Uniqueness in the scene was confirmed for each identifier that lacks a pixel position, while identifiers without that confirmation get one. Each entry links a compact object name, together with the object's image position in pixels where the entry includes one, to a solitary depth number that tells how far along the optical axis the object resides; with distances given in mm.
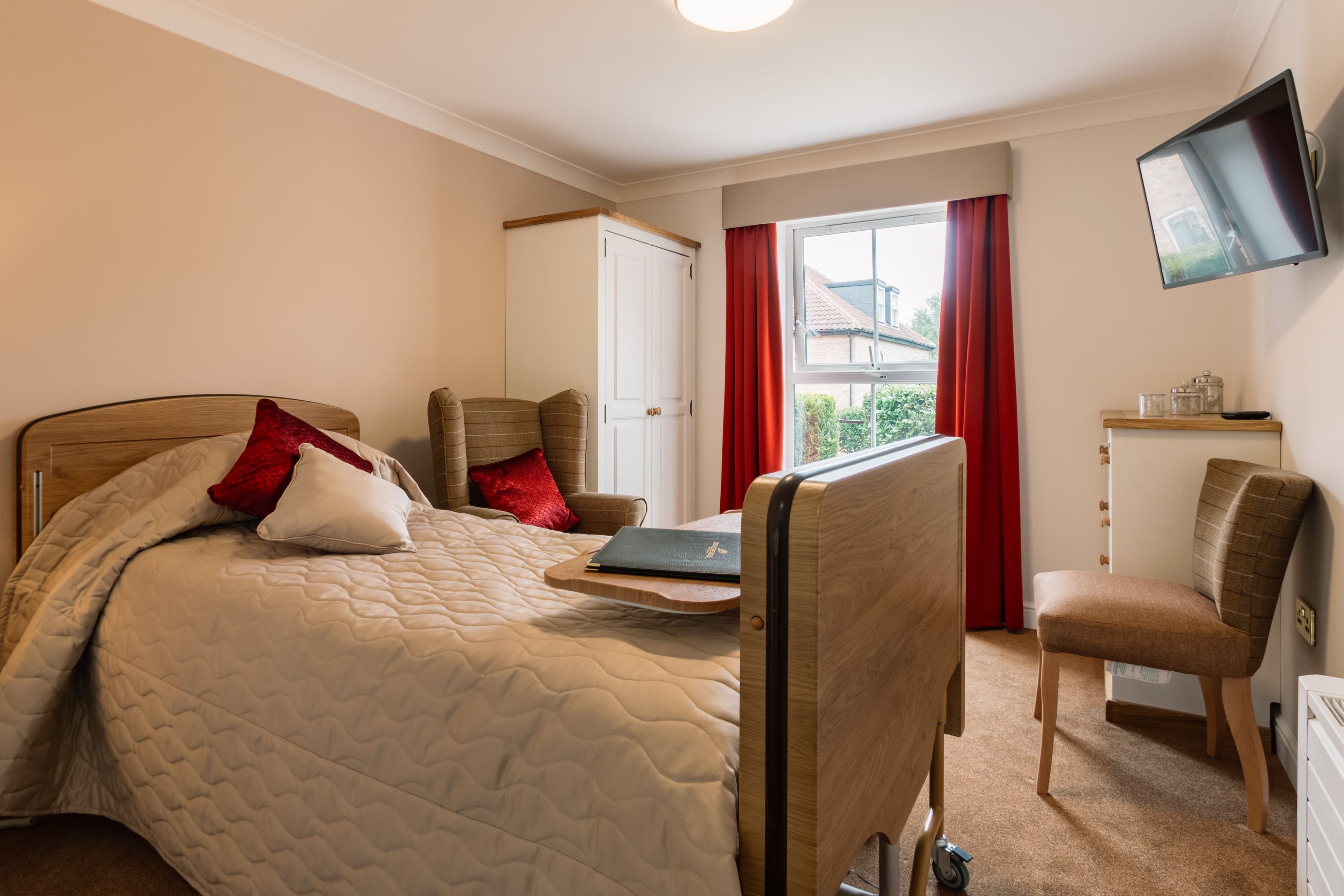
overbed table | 1077
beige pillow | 1841
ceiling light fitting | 2270
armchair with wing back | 2979
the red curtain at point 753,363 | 4168
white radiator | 1043
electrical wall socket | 1969
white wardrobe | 3551
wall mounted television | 1814
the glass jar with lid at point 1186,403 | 2652
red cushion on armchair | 2996
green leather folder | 1175
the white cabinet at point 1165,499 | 2340
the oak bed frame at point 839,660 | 824
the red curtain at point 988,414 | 3539
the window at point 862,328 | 3918
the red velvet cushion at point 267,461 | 1981
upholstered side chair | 1844
